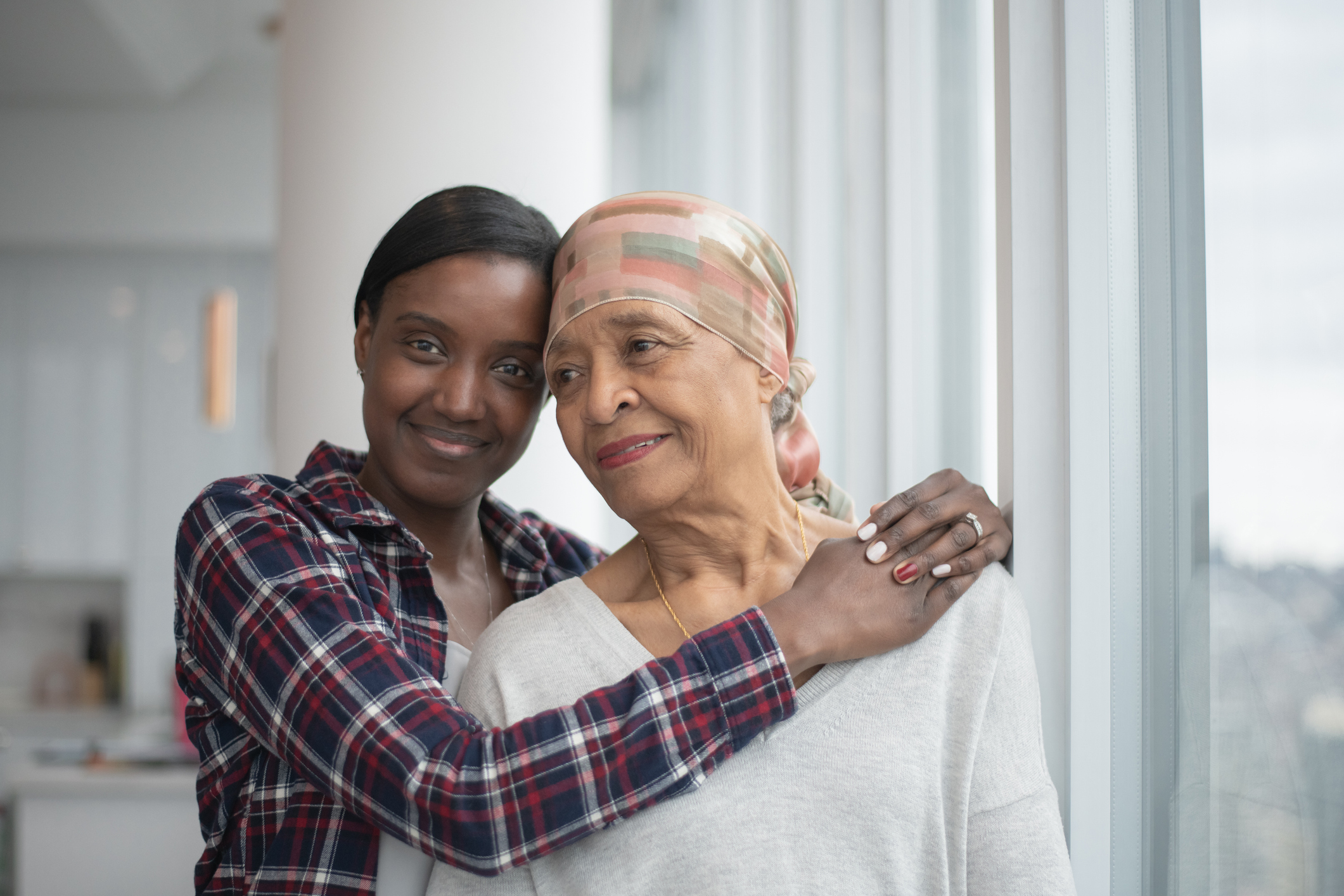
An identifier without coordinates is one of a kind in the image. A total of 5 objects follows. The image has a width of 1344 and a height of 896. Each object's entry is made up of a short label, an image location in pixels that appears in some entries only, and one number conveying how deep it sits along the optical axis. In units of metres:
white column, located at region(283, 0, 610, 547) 2.29
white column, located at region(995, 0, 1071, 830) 1.25
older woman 1.08
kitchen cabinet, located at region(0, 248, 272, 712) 5.28
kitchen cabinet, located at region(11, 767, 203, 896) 3.26
